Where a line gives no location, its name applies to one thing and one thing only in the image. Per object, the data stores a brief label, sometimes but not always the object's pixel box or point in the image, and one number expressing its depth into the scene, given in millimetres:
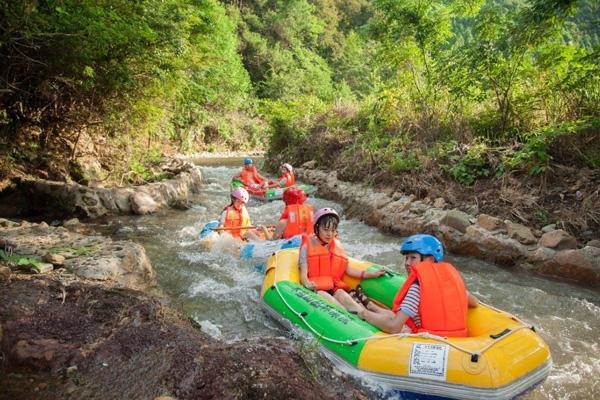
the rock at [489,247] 6445
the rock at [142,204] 9486
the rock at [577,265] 5715
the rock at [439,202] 7902
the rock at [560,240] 6070
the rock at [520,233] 6424
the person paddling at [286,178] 11784
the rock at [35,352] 2693
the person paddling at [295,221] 6910
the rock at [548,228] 6391
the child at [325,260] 4906
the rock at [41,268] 4110
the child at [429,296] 3480
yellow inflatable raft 3031
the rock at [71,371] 2648
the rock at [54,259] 4441
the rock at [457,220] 7184
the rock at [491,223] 6852
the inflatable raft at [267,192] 11445
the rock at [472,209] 7338
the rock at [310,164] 14345
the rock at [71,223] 7998
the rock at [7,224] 6219
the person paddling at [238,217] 7578
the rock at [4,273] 3617
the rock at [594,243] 5863
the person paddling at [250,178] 12312
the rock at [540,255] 6102
